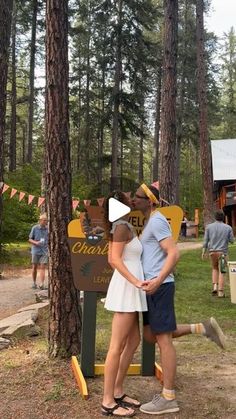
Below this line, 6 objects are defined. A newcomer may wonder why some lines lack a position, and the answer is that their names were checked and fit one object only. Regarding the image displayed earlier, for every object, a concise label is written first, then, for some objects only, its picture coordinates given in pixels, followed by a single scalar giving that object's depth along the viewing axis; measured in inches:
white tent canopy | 1241.4
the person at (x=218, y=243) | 402.6
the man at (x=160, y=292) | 163.2
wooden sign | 195.3
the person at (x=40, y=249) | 452.4
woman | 161.9
